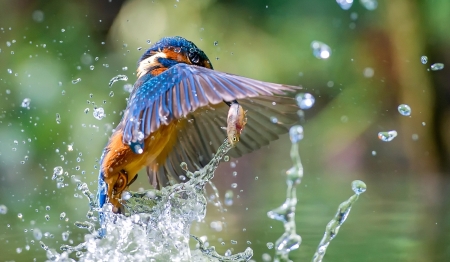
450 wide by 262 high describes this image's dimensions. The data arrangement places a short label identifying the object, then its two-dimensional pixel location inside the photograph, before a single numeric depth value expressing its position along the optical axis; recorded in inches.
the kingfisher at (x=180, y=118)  187.0
